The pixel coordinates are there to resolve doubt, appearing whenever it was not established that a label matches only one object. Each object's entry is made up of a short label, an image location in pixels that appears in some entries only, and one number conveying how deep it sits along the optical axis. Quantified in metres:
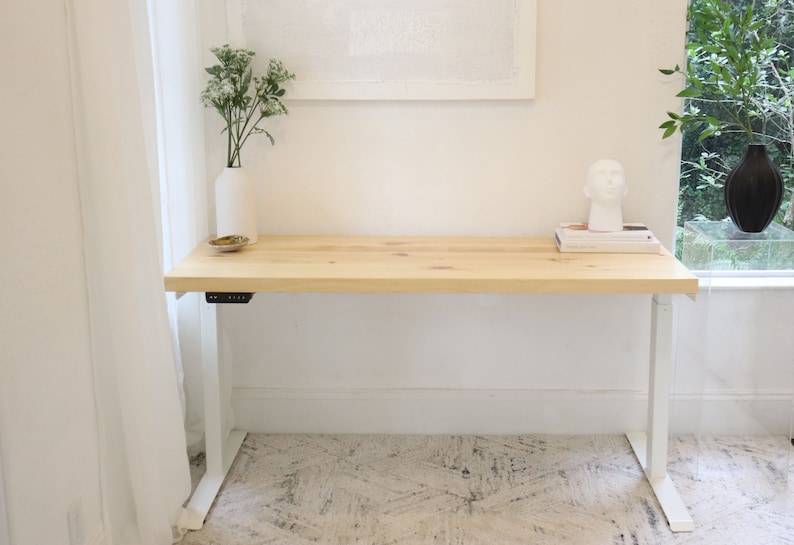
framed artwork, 2.51
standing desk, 2.13
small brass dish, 2.38
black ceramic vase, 2.51
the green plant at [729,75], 2.46
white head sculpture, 2.42
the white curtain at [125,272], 1.85
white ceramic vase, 2.45
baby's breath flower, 2.40
